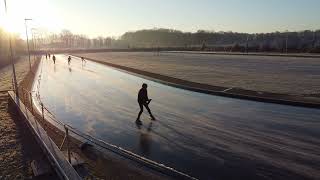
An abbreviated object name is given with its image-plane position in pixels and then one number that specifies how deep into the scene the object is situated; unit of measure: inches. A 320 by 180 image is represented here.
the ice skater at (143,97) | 729.6
